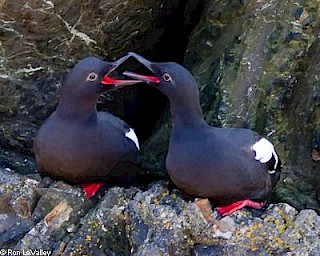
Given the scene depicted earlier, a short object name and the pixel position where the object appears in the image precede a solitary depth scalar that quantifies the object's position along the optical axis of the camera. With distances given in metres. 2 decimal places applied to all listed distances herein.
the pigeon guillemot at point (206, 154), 10.34
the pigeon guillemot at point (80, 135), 10.96
